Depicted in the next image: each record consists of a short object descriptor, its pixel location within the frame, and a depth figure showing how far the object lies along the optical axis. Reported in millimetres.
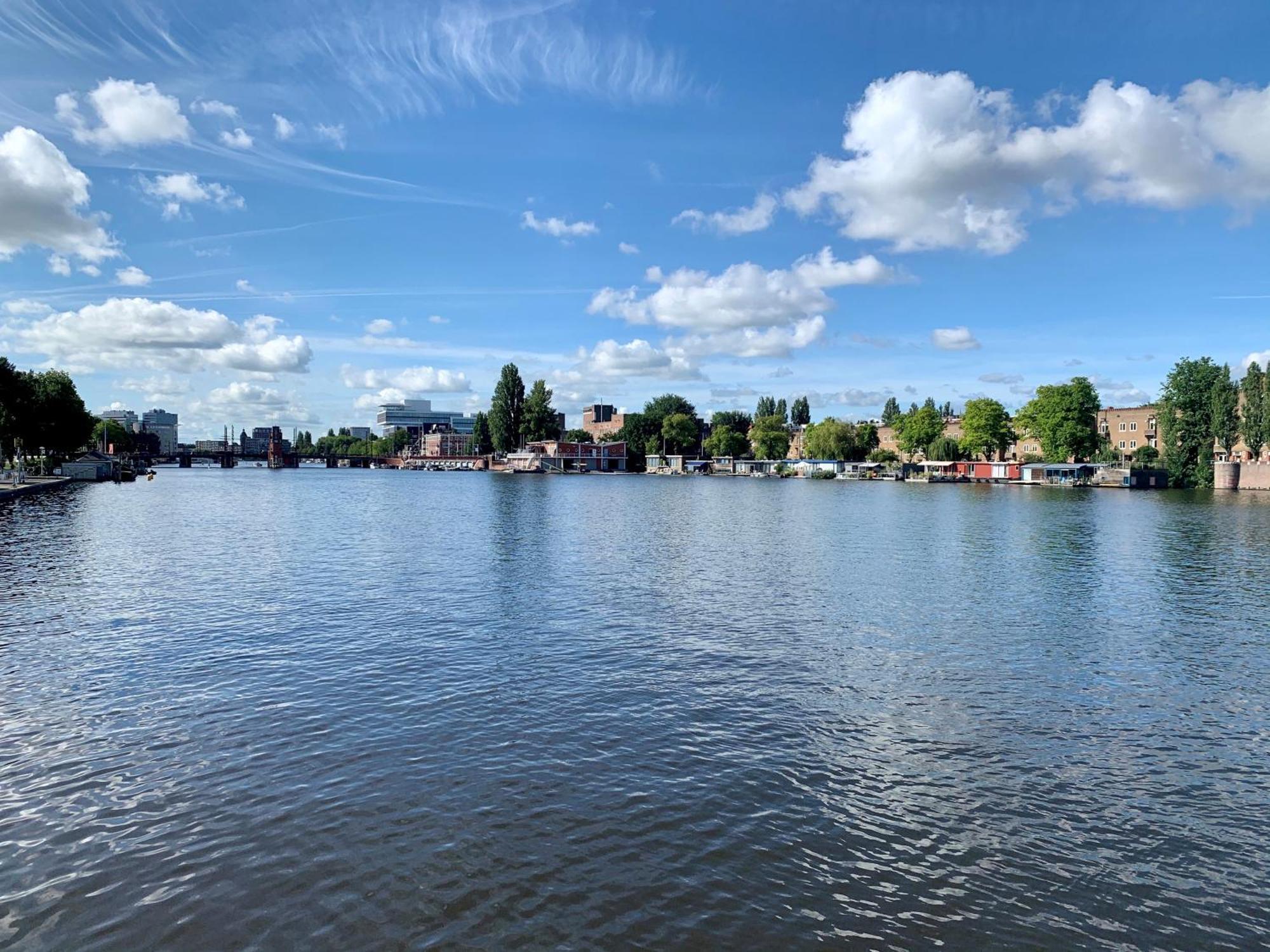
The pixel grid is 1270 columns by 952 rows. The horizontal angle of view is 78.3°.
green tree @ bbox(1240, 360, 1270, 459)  123938
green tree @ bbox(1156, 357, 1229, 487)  130500
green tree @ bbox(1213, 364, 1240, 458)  127312
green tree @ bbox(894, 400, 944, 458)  197000
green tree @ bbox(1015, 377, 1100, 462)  151500
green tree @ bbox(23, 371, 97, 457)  113875
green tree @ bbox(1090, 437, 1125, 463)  176875
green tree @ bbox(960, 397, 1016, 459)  173625
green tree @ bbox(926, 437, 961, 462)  191625
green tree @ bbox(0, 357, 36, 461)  96000
